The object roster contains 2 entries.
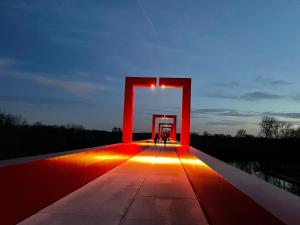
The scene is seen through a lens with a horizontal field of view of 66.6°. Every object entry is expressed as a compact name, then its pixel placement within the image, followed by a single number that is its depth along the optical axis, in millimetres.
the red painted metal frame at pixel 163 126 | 39528
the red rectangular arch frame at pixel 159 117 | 28388
